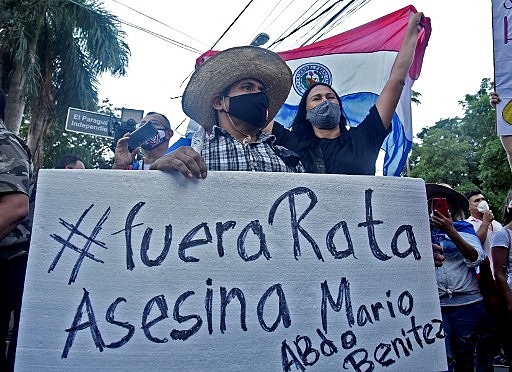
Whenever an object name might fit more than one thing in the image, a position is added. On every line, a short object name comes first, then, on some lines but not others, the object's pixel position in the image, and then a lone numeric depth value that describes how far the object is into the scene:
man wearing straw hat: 1.88
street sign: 4.54
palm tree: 11.38
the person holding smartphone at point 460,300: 3.19
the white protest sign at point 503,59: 3.40
